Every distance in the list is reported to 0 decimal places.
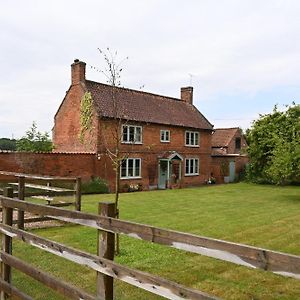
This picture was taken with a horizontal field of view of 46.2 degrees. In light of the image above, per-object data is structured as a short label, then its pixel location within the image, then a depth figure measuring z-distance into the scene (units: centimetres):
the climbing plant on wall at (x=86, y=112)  2562
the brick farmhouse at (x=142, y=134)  2636
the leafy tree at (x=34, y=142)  3488
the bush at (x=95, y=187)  2409
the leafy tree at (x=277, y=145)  2017
